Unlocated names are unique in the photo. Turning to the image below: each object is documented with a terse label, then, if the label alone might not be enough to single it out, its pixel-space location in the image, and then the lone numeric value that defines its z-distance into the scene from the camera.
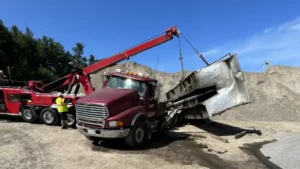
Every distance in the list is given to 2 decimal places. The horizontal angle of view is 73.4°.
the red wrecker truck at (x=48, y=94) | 9.02
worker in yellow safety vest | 8.49
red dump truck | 6.07
